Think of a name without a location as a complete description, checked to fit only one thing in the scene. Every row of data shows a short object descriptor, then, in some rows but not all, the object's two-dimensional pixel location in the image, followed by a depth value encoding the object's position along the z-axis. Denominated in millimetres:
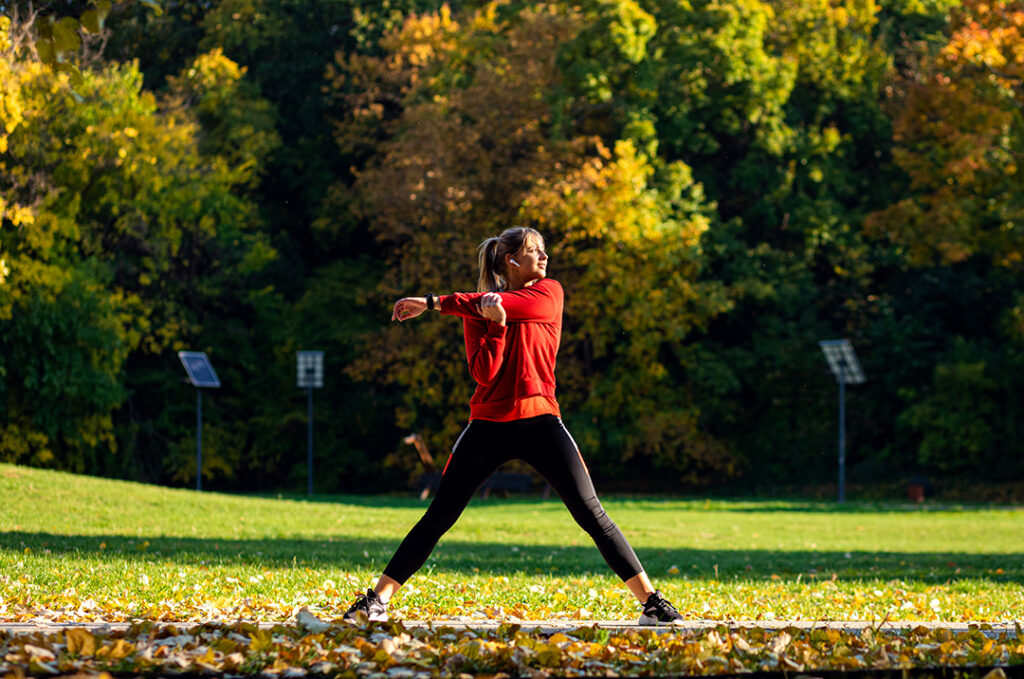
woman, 10984
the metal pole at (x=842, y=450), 50375
